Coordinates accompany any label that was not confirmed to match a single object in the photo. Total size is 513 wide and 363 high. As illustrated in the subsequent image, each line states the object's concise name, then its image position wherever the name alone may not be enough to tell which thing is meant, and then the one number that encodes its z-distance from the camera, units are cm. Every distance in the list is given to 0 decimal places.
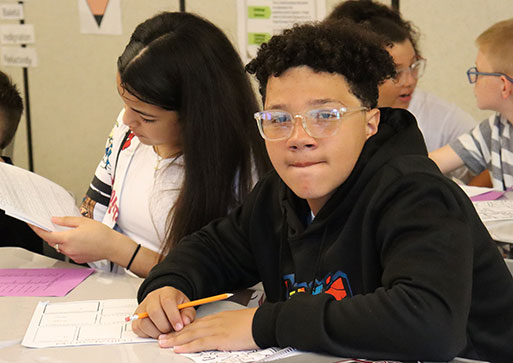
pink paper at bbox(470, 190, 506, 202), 233
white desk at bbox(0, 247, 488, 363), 150
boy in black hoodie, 143
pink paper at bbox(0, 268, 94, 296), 180
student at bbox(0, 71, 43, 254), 267
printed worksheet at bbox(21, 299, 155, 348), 157
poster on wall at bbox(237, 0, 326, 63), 375
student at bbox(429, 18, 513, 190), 266
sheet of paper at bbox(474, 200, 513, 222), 215
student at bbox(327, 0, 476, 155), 252
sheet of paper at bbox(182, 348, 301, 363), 146
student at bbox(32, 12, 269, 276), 194
